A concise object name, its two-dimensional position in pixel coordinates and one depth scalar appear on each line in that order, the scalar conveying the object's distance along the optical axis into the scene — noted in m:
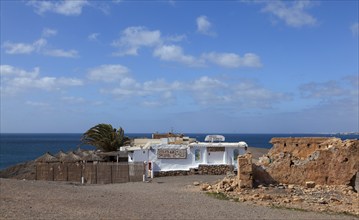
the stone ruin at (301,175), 24.69
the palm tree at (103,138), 47.06
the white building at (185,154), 37.00
